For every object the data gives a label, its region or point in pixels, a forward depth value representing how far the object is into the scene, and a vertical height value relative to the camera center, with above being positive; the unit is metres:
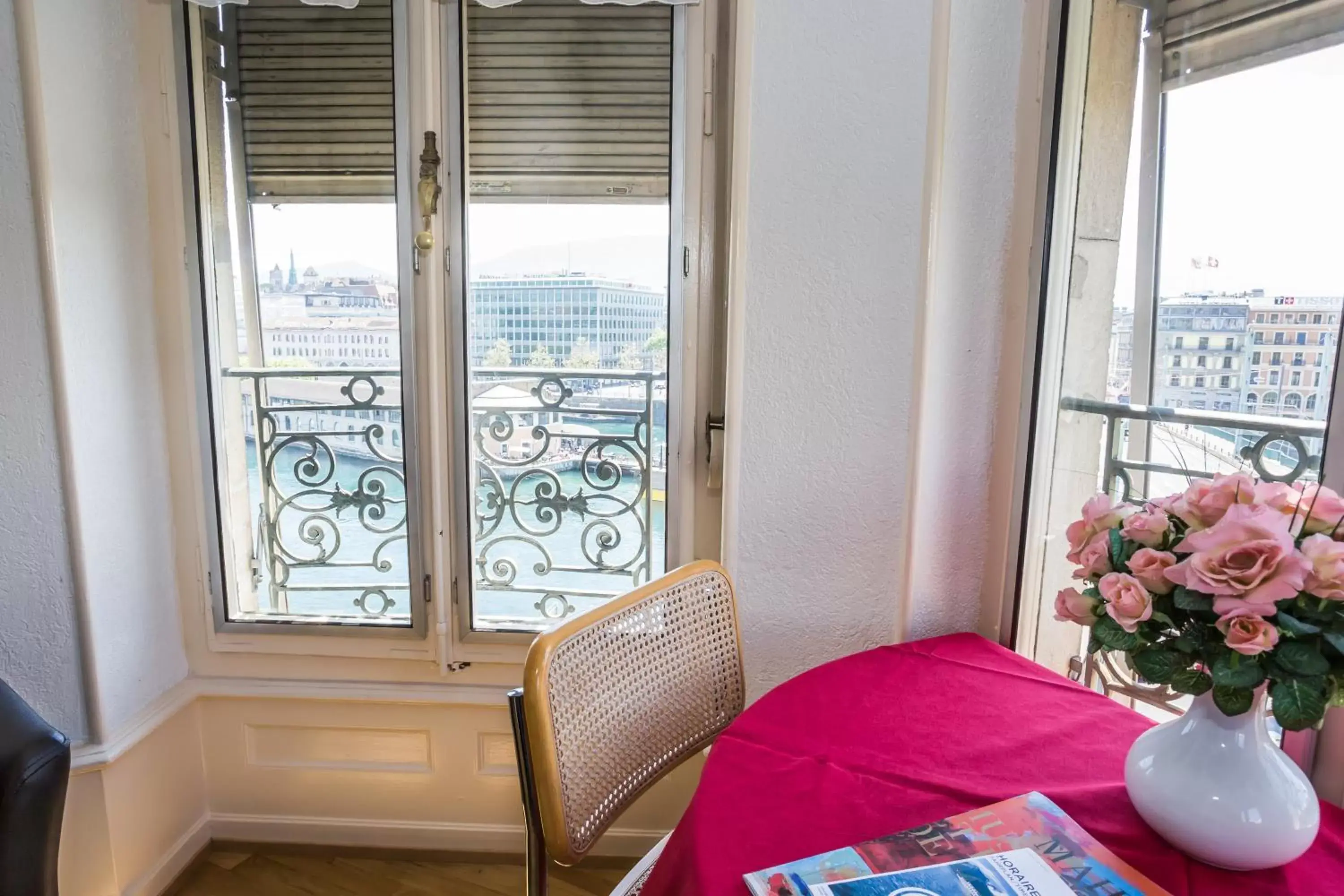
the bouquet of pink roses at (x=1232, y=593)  0.68 -0.24
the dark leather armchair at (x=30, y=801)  1.05 -0.68
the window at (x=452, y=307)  1.69 +0.07
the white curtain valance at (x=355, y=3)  1.56 +0.71
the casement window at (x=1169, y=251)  0.96 +0.15
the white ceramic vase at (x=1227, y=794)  0.73 -0.45
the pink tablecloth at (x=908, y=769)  0.77 -0.53
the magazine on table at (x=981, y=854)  0.72 -0.52
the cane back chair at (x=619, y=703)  0.98 -0.54
